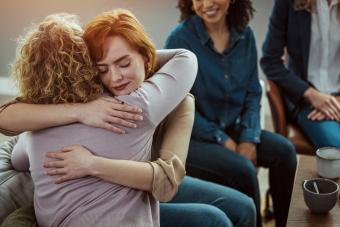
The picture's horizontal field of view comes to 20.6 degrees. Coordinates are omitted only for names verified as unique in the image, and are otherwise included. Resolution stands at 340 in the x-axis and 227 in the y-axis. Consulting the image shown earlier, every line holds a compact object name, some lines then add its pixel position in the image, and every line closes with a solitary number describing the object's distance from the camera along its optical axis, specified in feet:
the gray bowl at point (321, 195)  9.53
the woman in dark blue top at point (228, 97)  11.85
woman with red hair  9.02
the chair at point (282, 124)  12.47
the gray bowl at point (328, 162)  10.20
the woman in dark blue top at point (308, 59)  12.45
